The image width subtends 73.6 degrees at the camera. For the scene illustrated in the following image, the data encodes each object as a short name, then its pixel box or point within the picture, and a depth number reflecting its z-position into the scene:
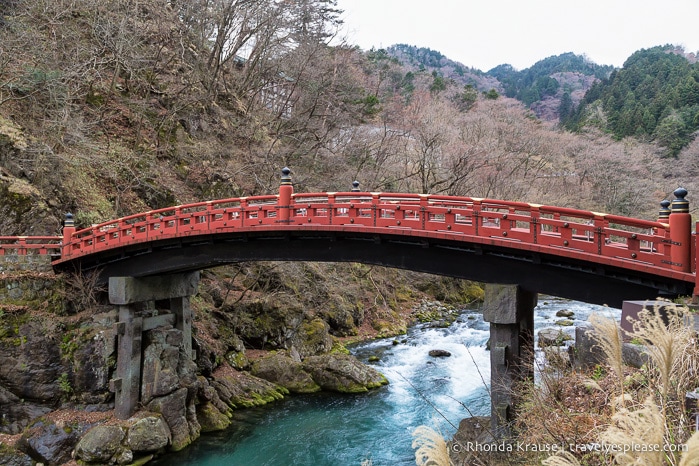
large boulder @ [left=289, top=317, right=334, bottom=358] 20.94
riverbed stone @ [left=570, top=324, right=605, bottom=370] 7.57
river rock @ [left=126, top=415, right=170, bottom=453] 12.57
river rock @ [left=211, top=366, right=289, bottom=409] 16.45
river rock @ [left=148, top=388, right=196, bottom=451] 13.59
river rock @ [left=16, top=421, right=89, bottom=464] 12.17
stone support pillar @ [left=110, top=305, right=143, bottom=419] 13.78
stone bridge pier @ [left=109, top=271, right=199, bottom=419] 13.91
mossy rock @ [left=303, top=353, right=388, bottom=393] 17.59
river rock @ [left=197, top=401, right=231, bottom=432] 14.70
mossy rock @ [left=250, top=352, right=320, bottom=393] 17.70
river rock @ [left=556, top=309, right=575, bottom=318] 26.83
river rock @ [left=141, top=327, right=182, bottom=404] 14.26
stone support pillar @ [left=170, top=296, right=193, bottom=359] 16.11
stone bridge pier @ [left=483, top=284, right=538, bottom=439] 9.51
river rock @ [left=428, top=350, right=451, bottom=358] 21.14
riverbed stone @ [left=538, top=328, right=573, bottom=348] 18.97
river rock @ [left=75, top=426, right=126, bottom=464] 12.05
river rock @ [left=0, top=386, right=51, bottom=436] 12.93
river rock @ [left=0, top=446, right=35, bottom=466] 11.82
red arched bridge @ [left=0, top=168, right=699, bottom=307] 8.32
